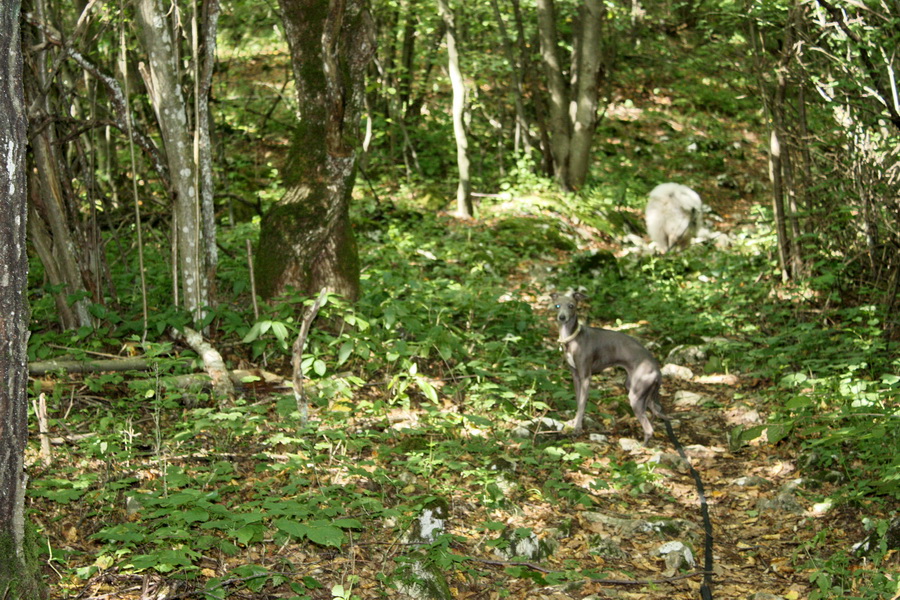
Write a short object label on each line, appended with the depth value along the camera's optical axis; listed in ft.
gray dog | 20.66
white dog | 42.11
